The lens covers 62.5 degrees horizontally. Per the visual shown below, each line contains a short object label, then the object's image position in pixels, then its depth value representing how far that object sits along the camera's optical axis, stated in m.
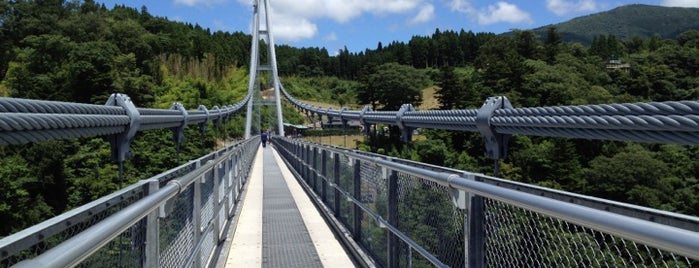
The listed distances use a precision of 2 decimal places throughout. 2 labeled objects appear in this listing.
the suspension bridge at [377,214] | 1.50
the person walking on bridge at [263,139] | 38.78
